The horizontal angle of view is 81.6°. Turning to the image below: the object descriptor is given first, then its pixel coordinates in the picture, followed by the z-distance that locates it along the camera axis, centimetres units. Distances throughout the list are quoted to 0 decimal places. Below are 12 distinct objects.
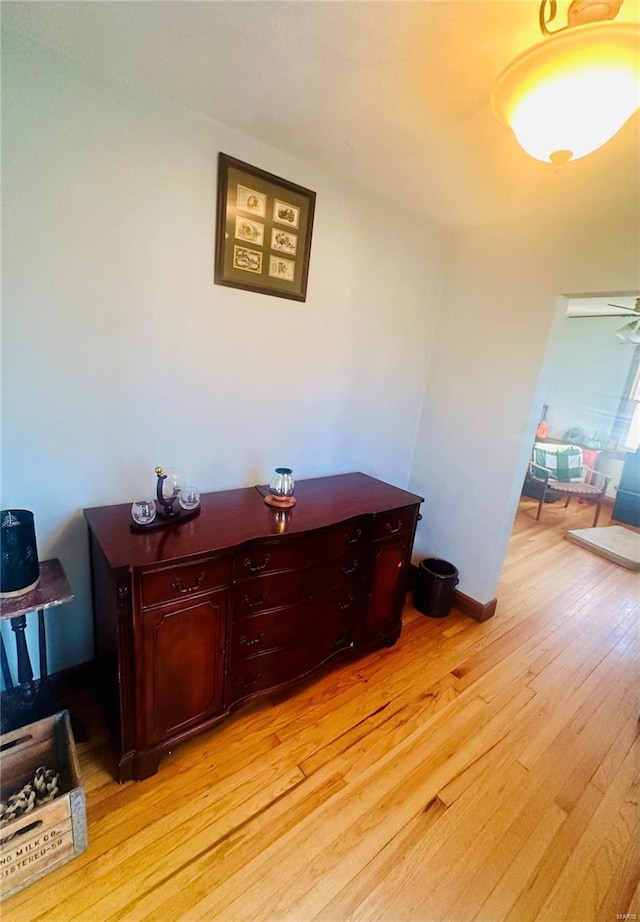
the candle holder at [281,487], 169
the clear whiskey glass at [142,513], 135
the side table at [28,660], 122
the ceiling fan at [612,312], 359
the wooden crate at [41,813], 102
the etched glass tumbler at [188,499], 152
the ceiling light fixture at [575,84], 82
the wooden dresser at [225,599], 121
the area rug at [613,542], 344
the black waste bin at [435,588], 238
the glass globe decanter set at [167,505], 136
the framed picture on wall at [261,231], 153
